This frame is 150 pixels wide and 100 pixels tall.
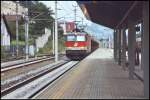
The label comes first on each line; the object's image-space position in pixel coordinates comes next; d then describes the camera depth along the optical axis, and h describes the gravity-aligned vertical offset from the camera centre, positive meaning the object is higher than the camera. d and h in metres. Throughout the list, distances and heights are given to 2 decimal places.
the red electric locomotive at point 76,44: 50.31 +0.12
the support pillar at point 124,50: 31.32 -0.31
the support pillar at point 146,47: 15.62 -0.06
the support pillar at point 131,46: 23.16 -0.04
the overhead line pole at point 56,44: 48.97 +0.12
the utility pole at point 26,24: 57.25 +2.41
